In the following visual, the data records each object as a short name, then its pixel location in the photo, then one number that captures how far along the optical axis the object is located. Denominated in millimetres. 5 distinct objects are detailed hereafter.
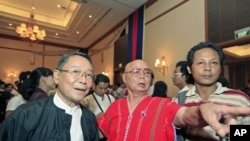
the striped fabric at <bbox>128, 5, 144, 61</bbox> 6696
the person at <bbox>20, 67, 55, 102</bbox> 2244
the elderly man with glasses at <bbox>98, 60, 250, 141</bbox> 1131
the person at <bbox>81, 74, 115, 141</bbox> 2779
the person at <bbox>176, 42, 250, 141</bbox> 1248
